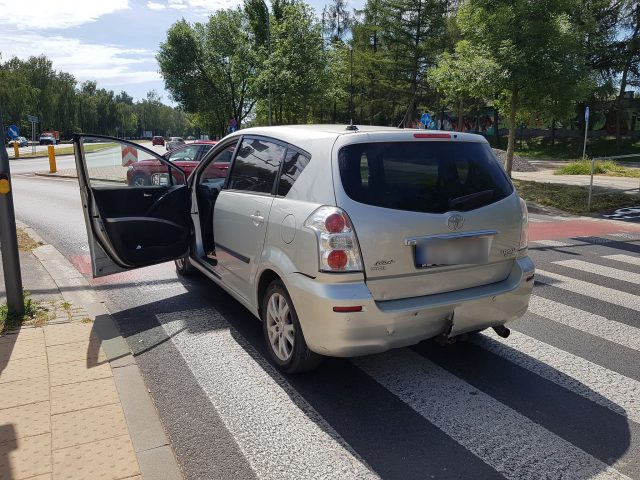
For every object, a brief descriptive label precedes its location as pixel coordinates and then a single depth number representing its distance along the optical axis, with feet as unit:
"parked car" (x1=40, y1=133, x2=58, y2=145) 252.91
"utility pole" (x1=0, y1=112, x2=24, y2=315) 14.99
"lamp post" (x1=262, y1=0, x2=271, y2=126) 111.55
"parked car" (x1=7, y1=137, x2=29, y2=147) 225.97
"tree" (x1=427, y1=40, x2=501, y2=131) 49.26
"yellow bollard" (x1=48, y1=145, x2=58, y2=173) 81.87
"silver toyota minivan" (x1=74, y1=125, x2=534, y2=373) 10.69
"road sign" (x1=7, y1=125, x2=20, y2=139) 96.68
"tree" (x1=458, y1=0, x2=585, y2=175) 47.19
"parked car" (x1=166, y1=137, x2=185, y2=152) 142.88
